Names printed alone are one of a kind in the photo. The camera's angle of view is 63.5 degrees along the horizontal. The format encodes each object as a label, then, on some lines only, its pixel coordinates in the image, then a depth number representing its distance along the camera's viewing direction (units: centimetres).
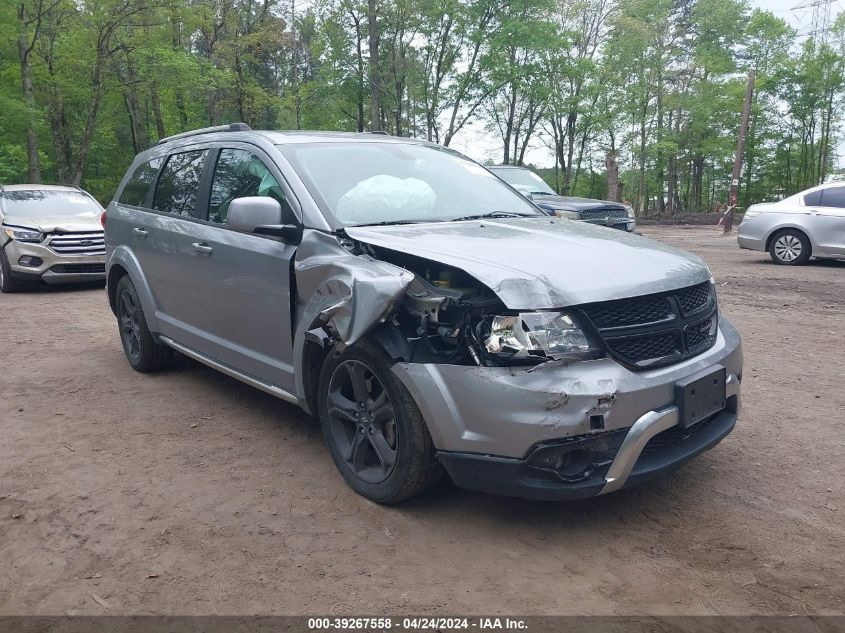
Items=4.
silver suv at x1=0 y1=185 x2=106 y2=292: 1018
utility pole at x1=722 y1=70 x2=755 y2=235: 2152
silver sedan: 1180
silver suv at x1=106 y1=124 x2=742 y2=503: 274
